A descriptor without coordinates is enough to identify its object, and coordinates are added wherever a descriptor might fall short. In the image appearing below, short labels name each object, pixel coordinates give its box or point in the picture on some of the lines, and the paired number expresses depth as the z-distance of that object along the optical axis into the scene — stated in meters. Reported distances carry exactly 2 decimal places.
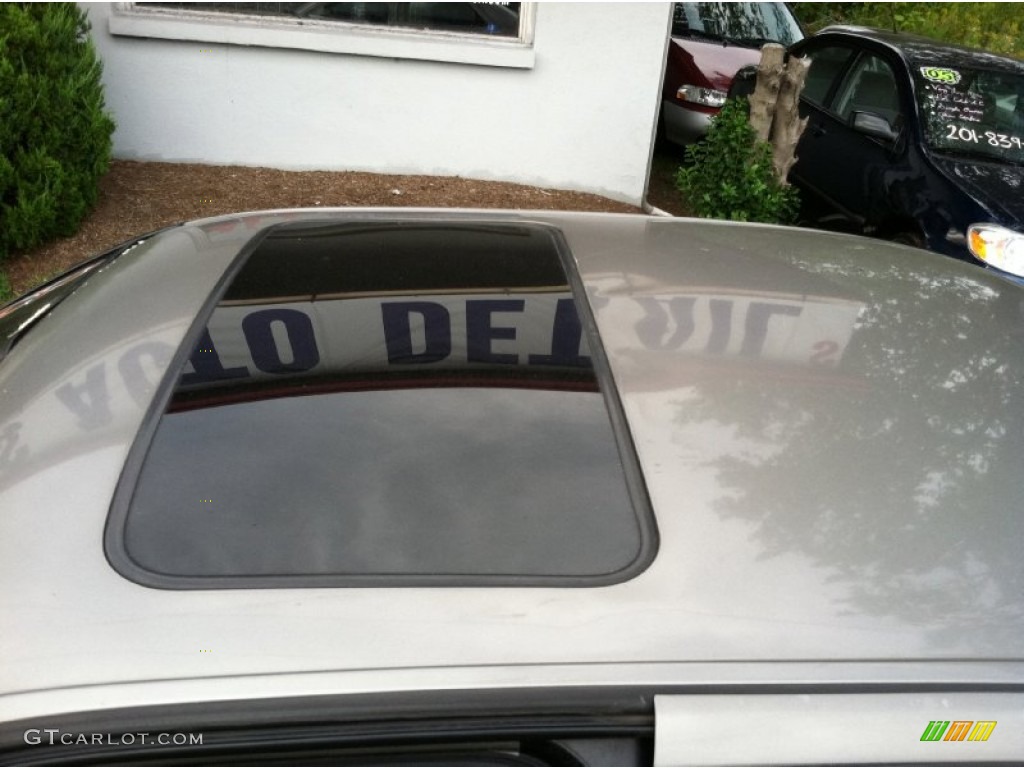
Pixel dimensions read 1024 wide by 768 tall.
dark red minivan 8.51
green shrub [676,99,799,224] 5.90
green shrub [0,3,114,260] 5.20
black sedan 5.27
